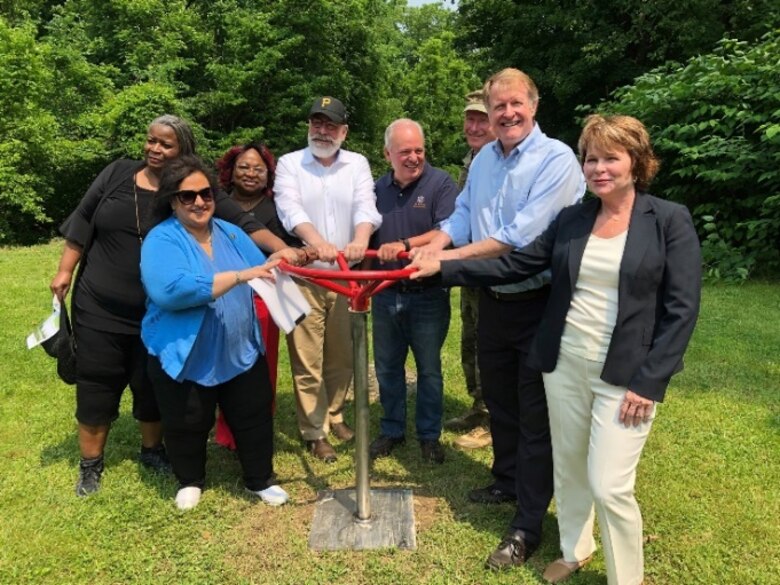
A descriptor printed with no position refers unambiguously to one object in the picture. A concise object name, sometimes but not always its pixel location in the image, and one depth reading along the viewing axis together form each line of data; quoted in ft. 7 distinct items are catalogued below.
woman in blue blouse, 10.64
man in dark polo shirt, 13.32
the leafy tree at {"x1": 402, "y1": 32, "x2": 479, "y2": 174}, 103.35
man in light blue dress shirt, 10.19
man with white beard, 13.52
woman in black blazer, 8.34
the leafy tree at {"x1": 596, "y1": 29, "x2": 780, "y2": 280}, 31.04
